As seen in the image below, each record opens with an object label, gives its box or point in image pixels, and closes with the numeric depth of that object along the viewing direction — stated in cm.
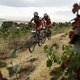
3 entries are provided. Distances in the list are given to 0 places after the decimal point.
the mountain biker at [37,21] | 538
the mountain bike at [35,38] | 529
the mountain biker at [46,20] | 592
